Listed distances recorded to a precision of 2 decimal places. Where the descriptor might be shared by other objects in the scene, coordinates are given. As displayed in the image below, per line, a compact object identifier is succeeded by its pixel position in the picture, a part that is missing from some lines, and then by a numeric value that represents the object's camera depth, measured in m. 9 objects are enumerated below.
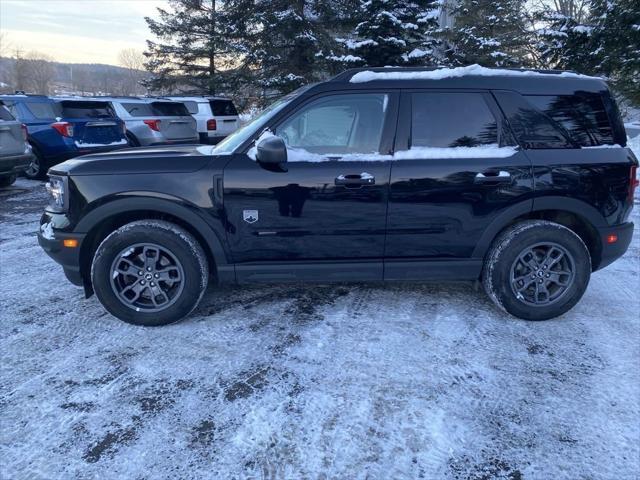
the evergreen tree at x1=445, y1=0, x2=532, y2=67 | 14.73
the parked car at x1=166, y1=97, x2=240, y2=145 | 14.20
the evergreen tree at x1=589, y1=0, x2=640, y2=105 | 13.10
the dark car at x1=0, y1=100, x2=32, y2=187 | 7.60
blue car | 9.07
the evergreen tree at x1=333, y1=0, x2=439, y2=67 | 13.05
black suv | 3.36
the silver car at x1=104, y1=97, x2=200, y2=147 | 10.56
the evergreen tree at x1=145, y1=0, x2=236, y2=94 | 24.67
